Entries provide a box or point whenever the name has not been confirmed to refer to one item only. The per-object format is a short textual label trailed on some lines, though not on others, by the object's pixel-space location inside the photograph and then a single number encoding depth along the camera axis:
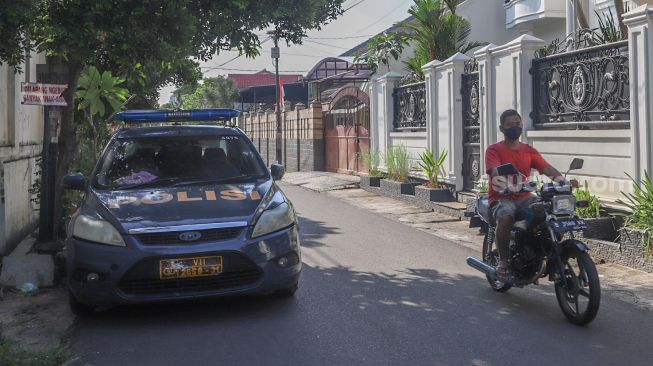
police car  5.67
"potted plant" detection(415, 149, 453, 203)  13.98
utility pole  31.95
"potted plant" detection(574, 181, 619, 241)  8.72
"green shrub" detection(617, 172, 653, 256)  7.60
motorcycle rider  6.14
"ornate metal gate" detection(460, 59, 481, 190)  13.25
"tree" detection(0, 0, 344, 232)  7.55
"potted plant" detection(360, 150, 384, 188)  17.76
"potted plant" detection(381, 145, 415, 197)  15.65
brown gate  21.72
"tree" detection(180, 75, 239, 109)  55.16
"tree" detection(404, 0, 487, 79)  17.23
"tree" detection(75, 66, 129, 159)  10.61
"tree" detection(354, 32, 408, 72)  23.75
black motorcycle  5.52
